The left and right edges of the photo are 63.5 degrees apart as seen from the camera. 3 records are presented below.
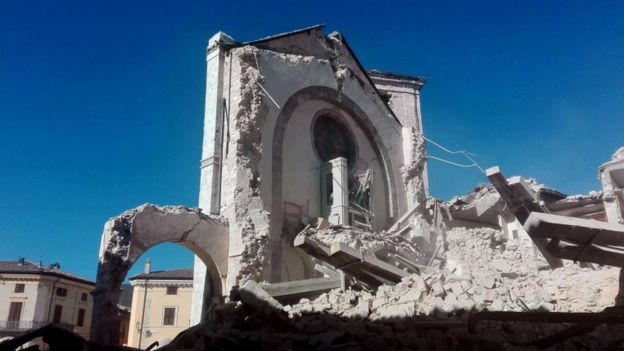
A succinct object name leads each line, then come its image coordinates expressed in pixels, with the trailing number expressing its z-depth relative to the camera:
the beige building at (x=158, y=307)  30.50
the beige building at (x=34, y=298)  29.72
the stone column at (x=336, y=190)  13.95
